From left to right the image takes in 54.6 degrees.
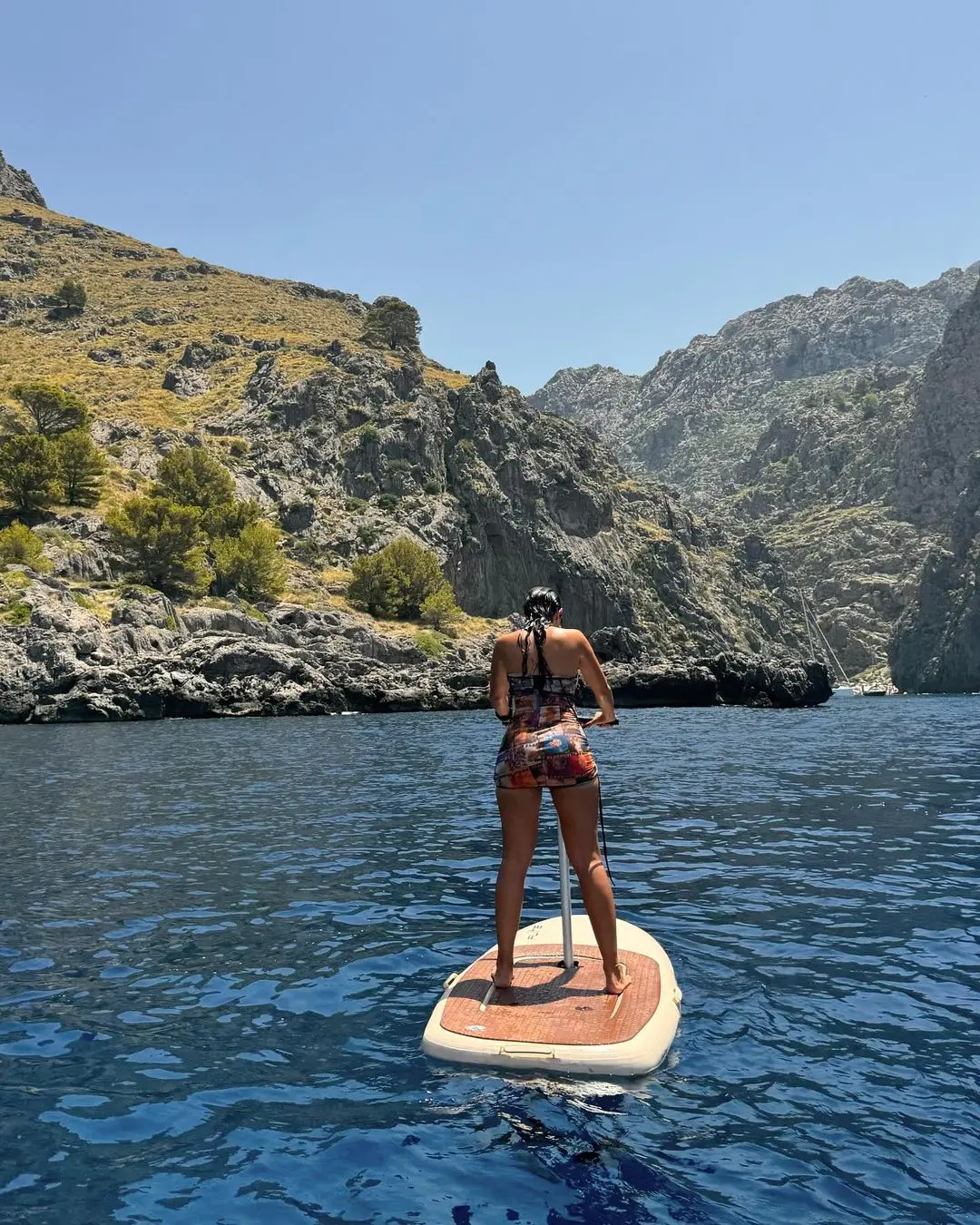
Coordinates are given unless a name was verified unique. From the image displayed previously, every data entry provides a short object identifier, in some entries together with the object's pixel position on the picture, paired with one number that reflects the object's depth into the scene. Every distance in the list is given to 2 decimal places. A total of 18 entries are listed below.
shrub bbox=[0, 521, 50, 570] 71.94
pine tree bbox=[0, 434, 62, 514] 82.88
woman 7.35
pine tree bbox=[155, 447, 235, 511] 93.81
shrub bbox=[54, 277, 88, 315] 144.75
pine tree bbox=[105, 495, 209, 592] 79.00
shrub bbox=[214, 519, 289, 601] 84.19
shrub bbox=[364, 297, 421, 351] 149.88
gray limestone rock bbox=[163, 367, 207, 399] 122.94
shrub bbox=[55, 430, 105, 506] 86.56
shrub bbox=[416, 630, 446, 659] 84.00
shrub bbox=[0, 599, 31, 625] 62.16
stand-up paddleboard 6.35
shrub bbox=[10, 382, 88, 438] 92.81
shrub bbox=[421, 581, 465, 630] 94.94
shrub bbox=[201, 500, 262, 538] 92.12
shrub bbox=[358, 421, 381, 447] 116.12
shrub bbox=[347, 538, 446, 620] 94.50
